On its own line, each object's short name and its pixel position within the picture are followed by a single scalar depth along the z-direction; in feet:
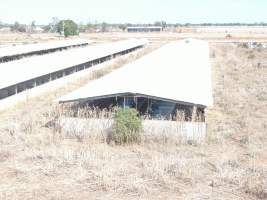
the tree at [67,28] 371.49
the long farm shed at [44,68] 84.64
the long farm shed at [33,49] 151.64
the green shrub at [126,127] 52.29
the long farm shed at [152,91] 60.34
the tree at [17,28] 593.91
